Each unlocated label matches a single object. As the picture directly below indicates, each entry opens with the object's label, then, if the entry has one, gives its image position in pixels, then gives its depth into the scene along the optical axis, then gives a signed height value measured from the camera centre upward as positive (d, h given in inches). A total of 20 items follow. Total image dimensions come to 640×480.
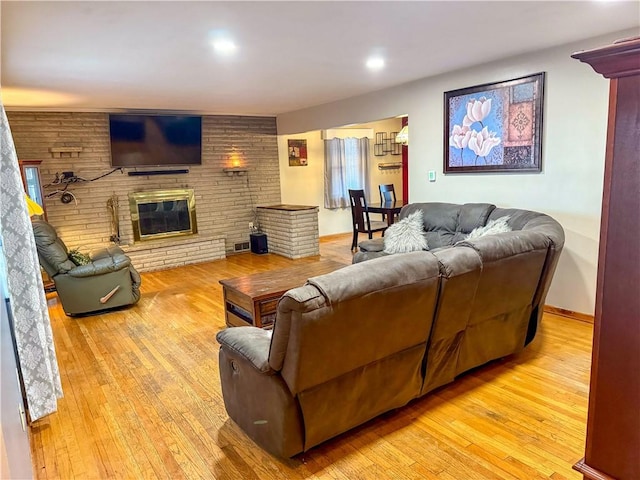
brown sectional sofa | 70.0 -30.7
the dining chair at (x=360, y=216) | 255.8 -25.5
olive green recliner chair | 159.2 -36.5
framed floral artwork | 151.6 +16.1
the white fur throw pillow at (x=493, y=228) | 141.4 -19.3
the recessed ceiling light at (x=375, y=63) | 148.3 +38.9
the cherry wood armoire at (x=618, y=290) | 28.2 -8.5
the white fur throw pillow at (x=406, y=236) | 169.3 -25.4
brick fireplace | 224.7 -2.5
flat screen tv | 238.4 +22.6
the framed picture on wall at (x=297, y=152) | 307.4 +16.5
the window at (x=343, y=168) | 322.7 +4.2
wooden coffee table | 130.1 -35.2
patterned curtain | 83.1 -20.5
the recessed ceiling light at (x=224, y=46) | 119.9 +37.4
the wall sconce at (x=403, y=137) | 247.3 +20.1
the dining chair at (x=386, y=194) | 284.2 -14.2
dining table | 238.9 -20.0
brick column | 259.1 -33.4
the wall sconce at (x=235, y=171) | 279.1 +3.9
